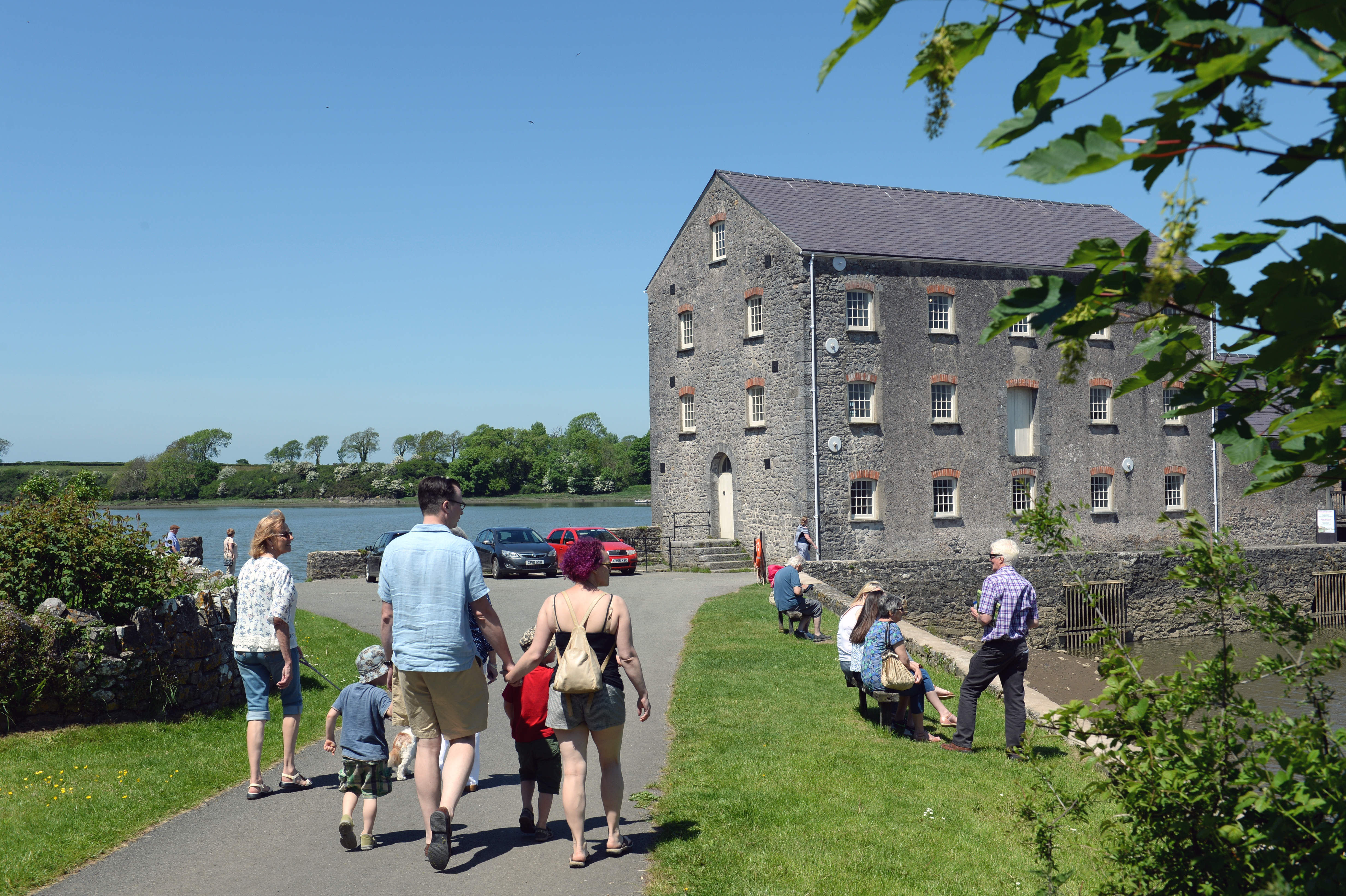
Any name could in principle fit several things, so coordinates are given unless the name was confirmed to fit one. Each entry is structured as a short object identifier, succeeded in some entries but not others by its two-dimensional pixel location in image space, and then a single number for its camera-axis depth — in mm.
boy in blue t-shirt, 6117
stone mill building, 29656
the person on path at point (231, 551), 26969
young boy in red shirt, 6473
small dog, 7082
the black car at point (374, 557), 29453
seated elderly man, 16344
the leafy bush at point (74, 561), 9484
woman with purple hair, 5828
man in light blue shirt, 5863
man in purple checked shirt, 8742
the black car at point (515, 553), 29297
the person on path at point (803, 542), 27000
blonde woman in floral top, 7277
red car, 29188
